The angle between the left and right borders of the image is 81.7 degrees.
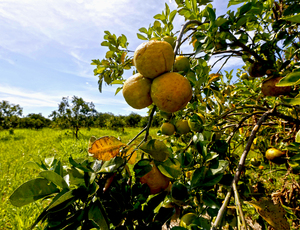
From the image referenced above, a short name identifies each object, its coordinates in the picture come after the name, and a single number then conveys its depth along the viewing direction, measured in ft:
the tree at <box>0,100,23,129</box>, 52.27
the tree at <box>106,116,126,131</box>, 47.19
